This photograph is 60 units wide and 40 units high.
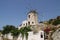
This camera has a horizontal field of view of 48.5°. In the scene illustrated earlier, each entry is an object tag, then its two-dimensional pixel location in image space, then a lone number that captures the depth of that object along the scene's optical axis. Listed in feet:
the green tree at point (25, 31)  61.47
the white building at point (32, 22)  66.09
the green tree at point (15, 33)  64.28
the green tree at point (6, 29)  68.15
